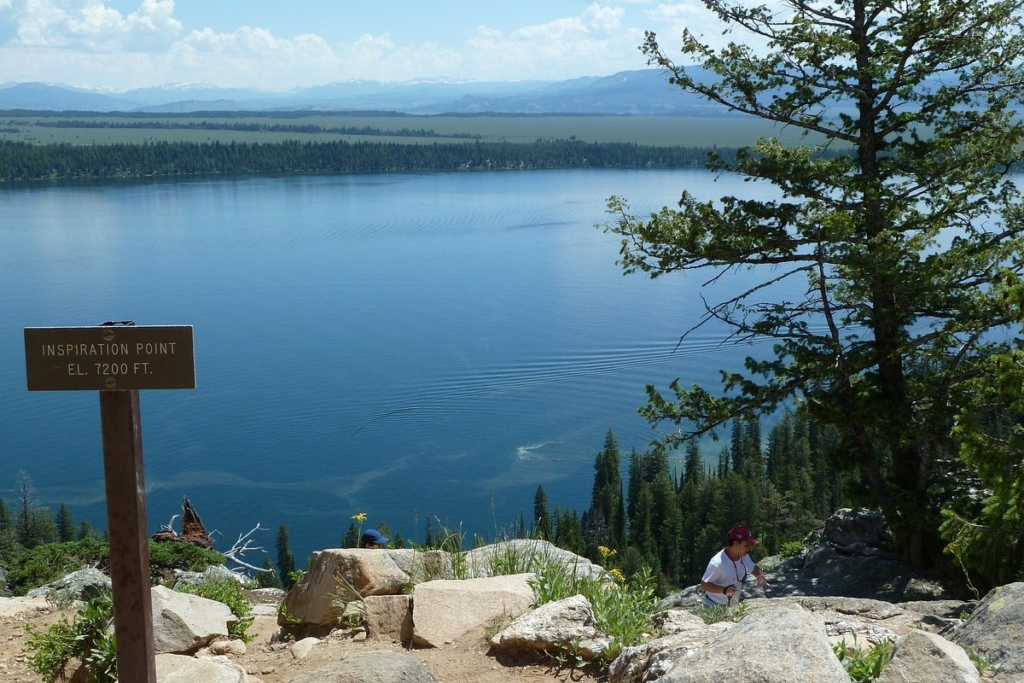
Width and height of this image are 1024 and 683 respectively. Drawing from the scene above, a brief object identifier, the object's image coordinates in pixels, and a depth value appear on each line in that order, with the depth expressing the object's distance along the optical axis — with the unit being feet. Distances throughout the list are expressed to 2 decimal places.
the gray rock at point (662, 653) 12.82
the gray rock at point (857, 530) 36.91
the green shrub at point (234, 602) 19.02
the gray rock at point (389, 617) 17.69
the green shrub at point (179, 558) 35.14
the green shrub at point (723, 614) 15.51
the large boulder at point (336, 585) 19.20
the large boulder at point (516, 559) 20.02
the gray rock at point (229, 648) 18.08
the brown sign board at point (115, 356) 12.86
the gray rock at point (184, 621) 17.58
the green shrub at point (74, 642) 16.56
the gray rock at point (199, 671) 14.89
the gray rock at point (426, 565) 20.58
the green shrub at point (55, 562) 34.94
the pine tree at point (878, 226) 32.58
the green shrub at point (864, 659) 11.65
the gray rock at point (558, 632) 15.26
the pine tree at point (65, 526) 96.60
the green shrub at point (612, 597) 15.23
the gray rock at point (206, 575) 30.24
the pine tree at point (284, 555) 95.14
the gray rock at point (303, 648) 17.51
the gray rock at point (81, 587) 20.59
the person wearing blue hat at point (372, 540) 24.88
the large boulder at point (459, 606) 16.92
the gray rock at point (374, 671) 13.34
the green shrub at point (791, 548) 44.50
